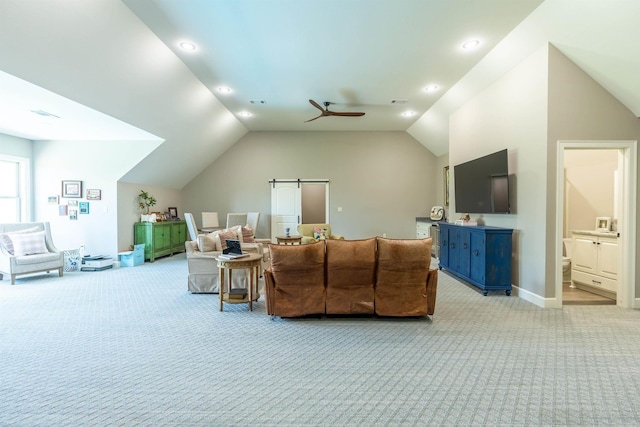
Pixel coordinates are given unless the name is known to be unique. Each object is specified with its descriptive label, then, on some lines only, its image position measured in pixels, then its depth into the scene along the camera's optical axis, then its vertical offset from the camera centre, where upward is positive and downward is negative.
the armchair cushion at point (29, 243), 5.42 -0.56
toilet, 5.11 -0.79
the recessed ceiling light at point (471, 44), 4.13 +2.31
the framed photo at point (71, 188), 6.59 +0.53
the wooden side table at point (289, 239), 6.96 -0.63
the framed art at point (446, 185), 8.39 +0.74
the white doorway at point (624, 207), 3.85 +0.05
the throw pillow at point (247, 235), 6.57 -0.50
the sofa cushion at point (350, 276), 3.39 -0.72
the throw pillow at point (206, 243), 4.82 -0.49
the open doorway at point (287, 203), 9.20 +0.27
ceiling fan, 5.92 +1.98
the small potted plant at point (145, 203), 7.40 +0.23
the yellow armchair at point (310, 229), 7.27 -0.42
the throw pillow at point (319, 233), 7.12 -0.50
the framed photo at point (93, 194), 6.60 +0.40
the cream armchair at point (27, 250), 5.24 -0.68
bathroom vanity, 4.26 -0.75
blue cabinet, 4.40 -0.69
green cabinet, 7.21 -0.61
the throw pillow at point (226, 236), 5.16 -0.42
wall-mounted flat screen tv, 4.47 +0.44
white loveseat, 4.63 -0.93
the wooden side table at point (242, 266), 3.80 -0.69
